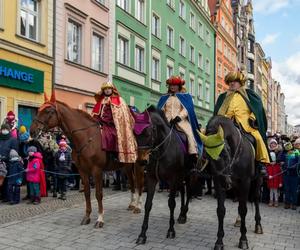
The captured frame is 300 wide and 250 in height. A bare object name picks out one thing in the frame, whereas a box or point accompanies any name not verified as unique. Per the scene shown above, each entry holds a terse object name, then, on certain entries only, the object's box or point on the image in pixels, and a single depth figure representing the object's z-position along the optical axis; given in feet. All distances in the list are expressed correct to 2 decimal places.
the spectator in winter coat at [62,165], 24.52
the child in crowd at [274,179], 24.28
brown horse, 16.89
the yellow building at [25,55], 29.86
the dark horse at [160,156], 13.94
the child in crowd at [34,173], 22.33
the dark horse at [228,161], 13.31
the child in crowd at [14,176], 22.14
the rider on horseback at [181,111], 16.94
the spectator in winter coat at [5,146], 22.58
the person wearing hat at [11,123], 23.81
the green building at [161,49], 49.94
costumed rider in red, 17.92
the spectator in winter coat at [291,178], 23.03
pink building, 36.48
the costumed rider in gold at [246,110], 15.60
